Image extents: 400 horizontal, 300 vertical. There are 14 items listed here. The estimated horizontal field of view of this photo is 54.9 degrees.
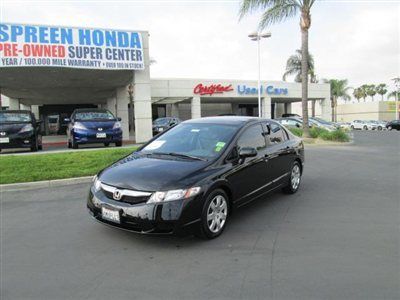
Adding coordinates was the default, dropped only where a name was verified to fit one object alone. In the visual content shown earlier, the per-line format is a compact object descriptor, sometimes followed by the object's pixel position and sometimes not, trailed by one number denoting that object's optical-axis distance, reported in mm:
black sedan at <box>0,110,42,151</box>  12836
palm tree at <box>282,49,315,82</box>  47812
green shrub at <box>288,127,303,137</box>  20797
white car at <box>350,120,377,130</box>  50331
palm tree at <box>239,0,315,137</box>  19094
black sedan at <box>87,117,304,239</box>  4434
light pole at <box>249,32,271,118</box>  20942
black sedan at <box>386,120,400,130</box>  46441
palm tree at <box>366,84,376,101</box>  94312
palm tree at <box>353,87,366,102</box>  96188
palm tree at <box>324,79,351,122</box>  67500
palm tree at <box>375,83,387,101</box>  93250
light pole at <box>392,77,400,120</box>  65688
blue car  14352
